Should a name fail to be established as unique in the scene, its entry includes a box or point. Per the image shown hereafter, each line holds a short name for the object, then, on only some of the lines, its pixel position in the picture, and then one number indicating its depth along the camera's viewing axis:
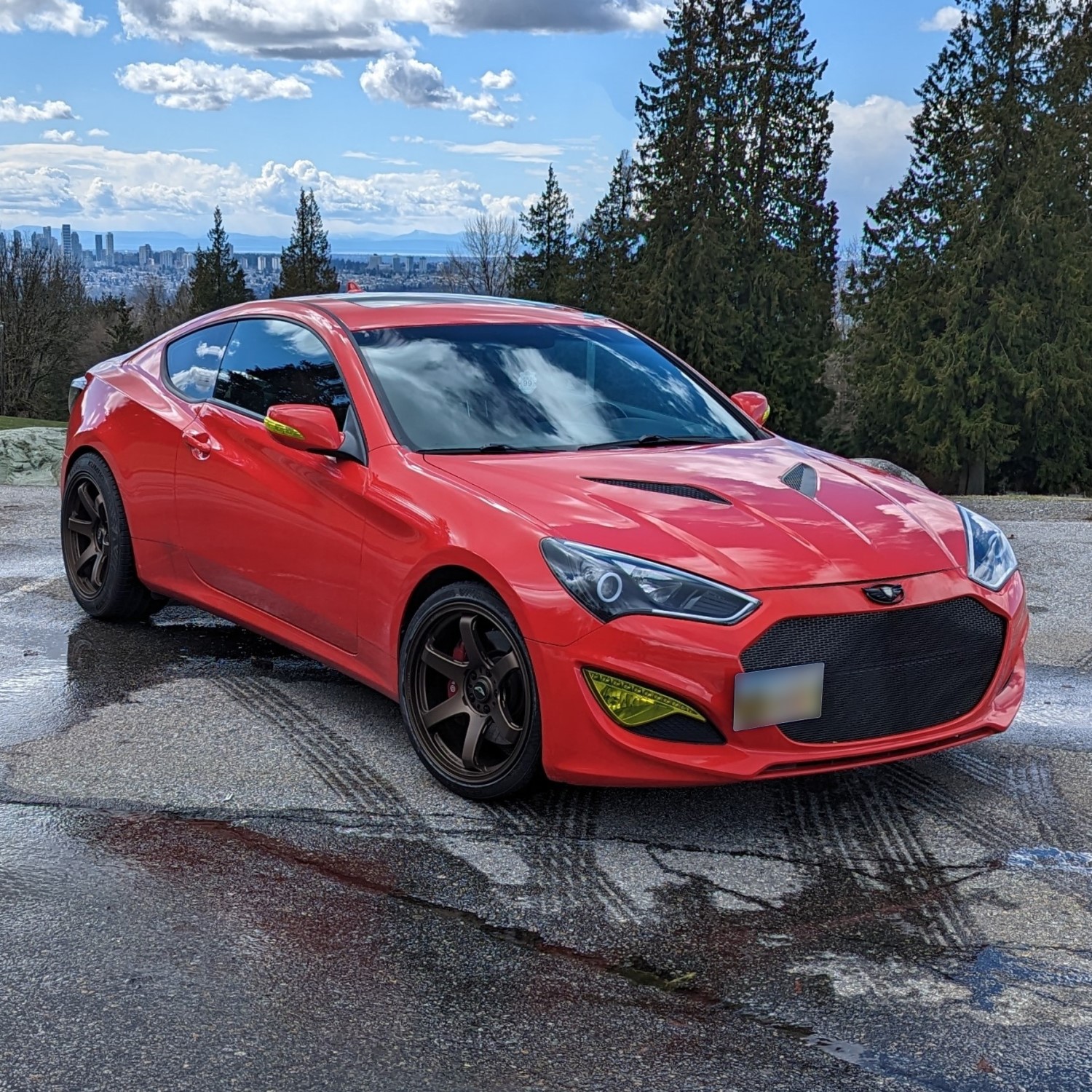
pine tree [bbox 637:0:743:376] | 47.94
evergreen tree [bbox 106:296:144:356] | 83.00
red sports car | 3.74
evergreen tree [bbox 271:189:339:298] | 91.31
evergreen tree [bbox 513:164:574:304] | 67.62
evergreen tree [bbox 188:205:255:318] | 95.19
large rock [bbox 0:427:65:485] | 13.56
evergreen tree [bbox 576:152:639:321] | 50.88
